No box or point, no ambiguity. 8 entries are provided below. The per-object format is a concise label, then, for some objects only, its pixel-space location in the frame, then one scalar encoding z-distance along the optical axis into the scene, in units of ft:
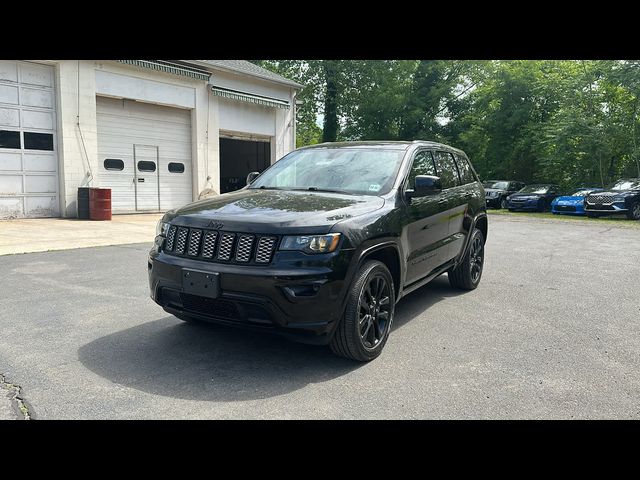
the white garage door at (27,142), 43.68
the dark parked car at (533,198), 77.00
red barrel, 46.26
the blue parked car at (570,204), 69.31
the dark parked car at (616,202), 62.95
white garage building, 44.93
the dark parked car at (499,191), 85.61
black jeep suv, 11.64
